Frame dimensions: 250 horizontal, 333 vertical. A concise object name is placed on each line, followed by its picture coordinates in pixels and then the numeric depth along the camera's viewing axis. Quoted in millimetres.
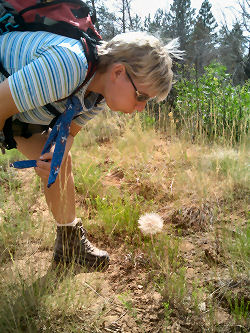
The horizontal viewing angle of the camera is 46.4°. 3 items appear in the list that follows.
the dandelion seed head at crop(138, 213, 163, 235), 1713
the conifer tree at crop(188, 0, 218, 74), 7488
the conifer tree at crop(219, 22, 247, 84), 7693
